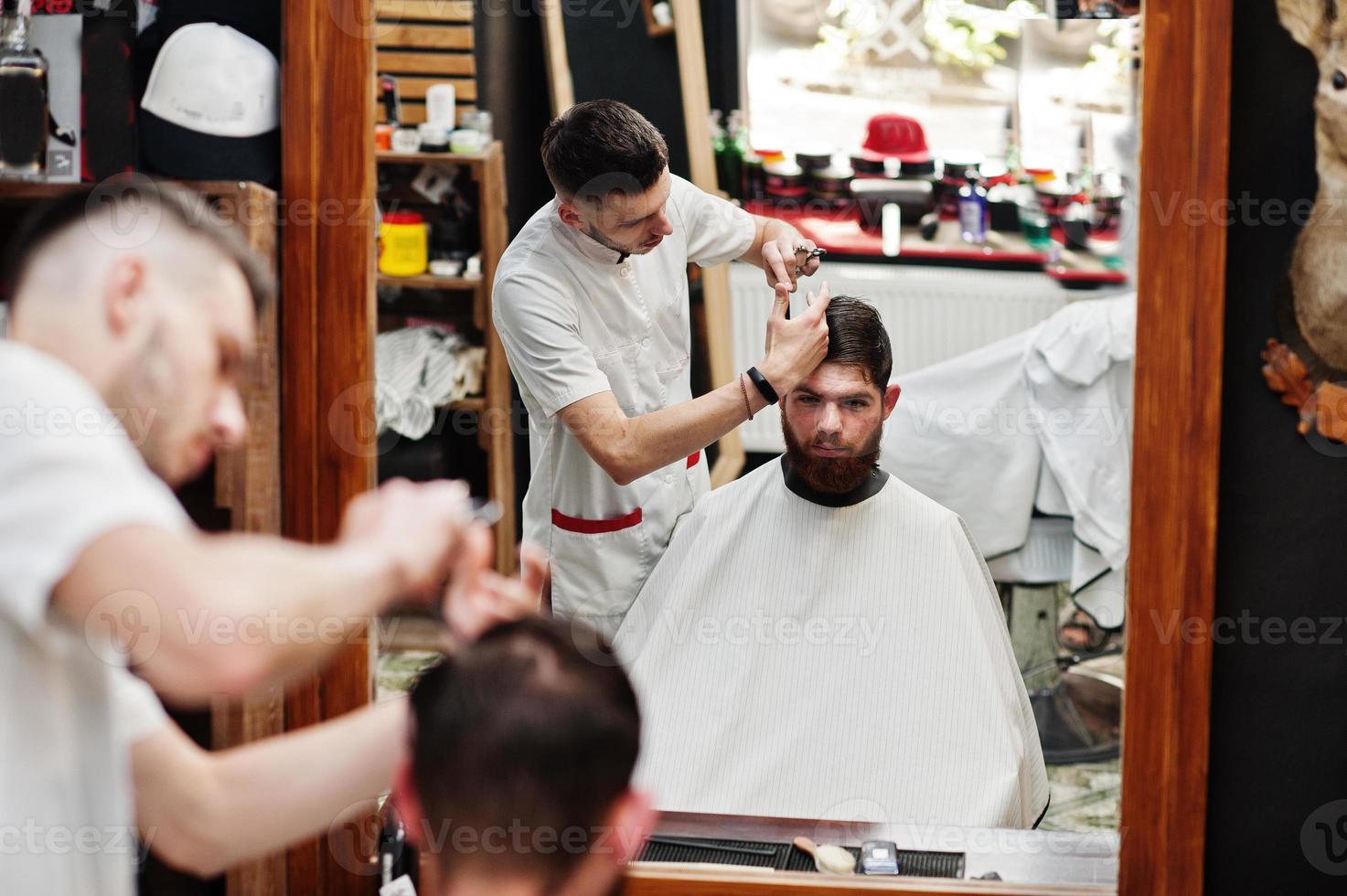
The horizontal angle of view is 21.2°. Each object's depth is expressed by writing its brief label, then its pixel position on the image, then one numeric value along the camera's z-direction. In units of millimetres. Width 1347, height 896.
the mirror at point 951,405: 5362
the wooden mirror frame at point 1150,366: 5216
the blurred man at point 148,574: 3909
